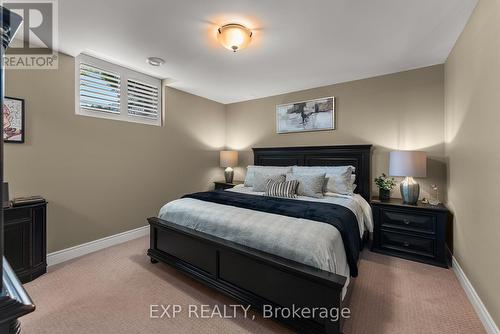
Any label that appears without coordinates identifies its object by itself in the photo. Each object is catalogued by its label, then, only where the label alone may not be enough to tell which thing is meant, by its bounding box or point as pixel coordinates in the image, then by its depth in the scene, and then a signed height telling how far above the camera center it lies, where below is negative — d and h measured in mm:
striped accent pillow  2947 -302
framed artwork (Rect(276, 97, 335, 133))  3705 +893
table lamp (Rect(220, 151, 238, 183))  4516 +85
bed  1485 -784
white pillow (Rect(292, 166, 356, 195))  3035 -163
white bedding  1608 -542
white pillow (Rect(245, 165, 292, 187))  3480 -74
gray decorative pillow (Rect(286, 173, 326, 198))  2977 -251
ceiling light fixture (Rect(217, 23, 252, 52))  2088 +1243
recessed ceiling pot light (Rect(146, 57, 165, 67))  2842 +1371
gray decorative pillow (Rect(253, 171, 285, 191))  3212 -181
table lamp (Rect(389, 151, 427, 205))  2660 -29
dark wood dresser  2119 -731
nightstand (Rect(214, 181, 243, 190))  4338 -362
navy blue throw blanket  1859 -427
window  2836 +1041
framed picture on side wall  2254 +471
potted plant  2984 -274
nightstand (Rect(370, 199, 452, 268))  2514 -768
